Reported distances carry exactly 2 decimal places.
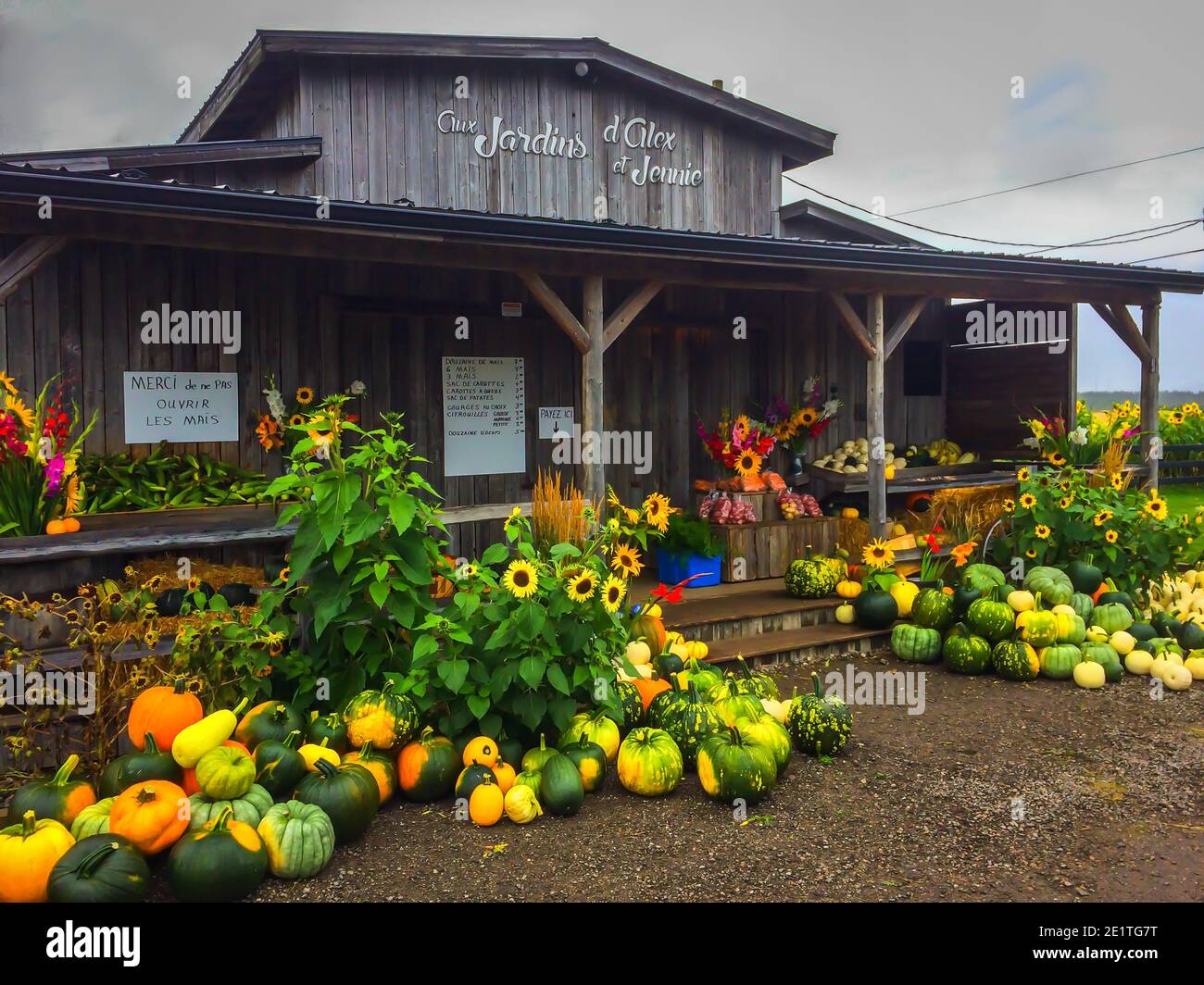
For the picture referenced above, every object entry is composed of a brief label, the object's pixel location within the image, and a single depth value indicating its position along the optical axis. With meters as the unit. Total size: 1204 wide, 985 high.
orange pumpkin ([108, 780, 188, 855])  3.51
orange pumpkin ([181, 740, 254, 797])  3.92
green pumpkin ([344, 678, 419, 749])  4.36
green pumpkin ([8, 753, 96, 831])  3.66
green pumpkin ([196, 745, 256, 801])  3.71
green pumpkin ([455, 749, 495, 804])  4.21
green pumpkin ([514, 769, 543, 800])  4.28
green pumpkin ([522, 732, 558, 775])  4.39
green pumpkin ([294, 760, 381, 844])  3.85
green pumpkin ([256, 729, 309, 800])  3.98
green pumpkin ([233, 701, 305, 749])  4.25
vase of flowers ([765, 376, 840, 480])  9.96
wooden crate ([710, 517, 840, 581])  8.62
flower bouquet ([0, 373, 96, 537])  5.11
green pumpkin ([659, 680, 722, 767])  4.75
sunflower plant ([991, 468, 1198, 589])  7.72
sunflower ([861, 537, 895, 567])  7.74
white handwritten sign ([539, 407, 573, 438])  8.97
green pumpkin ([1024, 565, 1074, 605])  7.28
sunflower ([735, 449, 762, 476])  8.95
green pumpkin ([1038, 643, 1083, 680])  6.62
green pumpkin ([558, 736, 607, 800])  4.41
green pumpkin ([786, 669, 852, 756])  4.97
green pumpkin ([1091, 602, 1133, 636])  7.09
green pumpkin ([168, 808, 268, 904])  3.37
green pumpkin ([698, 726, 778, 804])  4.27
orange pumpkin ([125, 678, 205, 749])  4.16
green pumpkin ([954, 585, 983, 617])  7.15
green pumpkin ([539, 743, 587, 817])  4.20
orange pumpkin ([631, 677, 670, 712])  5.14
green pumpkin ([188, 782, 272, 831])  3.64
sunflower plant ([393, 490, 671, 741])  4.33
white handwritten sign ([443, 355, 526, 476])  8.43
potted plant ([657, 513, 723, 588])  8.38
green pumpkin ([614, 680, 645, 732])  4.91
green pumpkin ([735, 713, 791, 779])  4.59
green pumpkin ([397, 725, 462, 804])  4.33
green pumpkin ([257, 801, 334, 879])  3.61
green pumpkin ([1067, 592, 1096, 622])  7.23
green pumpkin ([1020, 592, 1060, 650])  6.73
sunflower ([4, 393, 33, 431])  5.23
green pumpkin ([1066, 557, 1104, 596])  7.52
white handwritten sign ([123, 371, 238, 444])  6.93
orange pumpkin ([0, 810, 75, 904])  3.31
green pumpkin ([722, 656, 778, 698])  5.25
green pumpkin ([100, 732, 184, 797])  3.83
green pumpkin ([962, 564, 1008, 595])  7.26
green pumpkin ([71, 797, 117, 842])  3.57
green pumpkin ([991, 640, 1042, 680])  6.58
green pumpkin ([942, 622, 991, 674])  6.71
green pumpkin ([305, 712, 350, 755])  4.37
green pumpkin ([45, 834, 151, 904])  3.22
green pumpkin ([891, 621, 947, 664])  7.12
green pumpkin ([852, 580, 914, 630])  7.59
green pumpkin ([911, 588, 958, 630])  7.20
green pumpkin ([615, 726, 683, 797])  4.43
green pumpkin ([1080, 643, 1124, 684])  6.57
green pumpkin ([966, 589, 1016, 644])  6.77
